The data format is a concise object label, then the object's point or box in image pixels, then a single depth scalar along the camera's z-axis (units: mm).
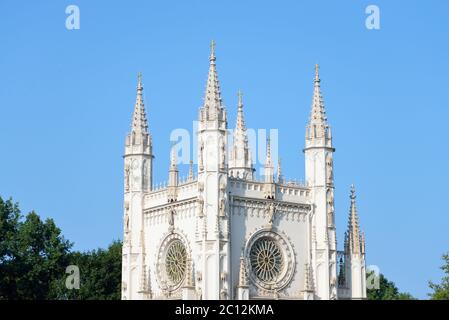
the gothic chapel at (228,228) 73562
